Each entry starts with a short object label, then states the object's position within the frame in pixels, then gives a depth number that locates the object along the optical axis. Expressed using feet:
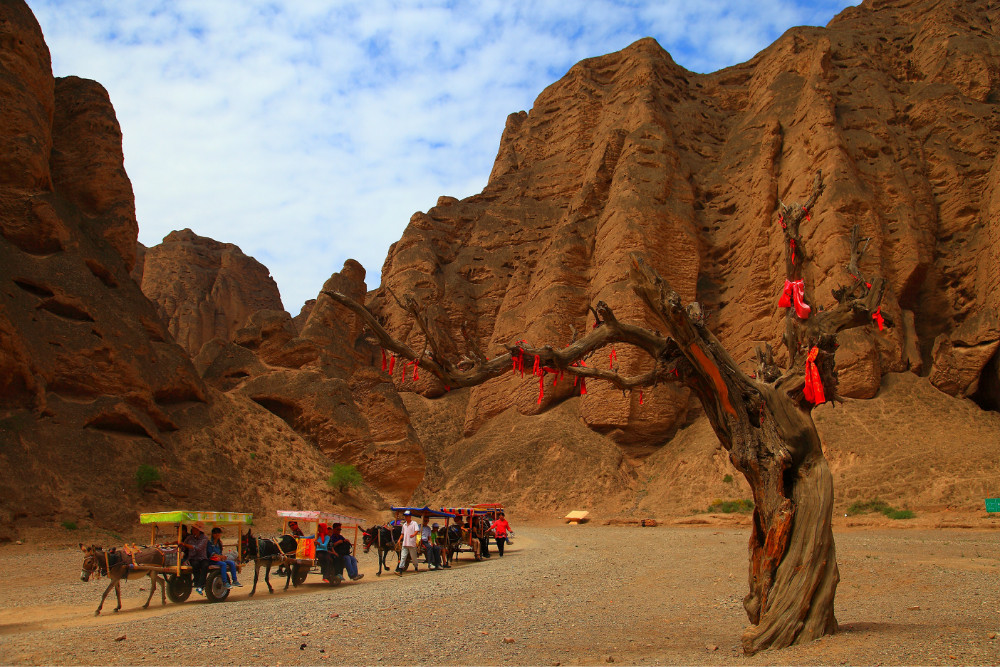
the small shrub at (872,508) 88.63
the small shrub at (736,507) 105.70
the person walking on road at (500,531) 68.18
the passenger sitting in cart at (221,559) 38.52
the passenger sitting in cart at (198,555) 37.98
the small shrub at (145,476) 74.84
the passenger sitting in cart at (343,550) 48.06
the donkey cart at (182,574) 37.37
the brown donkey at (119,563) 34.50
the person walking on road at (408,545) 52.95
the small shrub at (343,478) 99.75
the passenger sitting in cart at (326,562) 46.32
